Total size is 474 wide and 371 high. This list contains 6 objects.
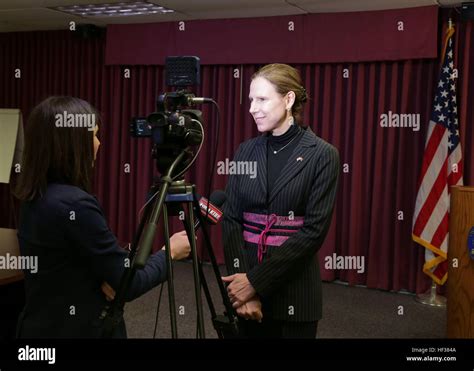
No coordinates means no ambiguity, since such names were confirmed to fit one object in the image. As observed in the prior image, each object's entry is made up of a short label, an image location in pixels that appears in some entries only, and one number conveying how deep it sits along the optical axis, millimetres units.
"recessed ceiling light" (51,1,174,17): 4500
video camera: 1318
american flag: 3938
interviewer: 1288
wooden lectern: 2245
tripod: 1128
